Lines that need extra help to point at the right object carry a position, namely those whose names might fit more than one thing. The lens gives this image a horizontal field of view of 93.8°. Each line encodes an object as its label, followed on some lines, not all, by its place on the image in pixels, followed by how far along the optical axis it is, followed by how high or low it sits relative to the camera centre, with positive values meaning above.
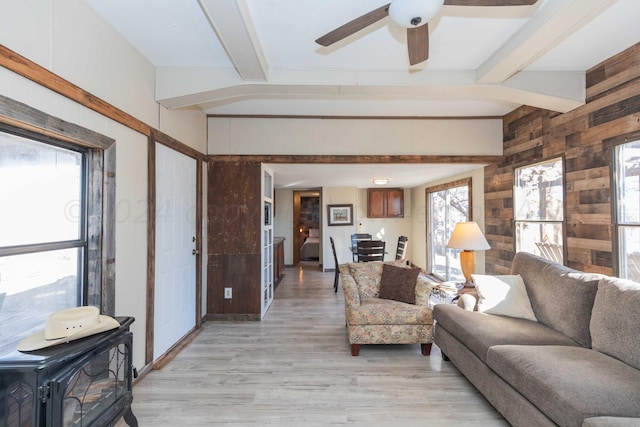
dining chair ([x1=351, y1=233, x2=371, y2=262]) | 6.62 -0.41
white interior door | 2.88 -0.31
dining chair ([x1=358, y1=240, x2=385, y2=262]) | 5.14 -0.52
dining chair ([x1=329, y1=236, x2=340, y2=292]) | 5.38 -1.14
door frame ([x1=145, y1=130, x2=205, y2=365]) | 2.65 -0.17
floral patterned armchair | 2.90 -1.04
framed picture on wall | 7.39 +0.12
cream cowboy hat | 1.41 -0.54
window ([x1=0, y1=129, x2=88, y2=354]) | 1.54 -0.05
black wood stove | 1.29 -0.79
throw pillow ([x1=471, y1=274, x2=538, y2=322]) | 2.57 -0.69
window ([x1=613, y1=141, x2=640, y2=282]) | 2.40 +0.09
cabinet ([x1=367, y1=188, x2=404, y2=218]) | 7.52 +0.40
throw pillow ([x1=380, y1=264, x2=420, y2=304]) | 3.18 -0.71
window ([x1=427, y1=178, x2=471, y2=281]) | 5.26 -0.02
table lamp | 3.38 -0.29
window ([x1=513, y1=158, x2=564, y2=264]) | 3.19 +0.10
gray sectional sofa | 1.46 -0.86
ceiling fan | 1.44 +1.08
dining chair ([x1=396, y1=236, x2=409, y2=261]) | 5.45 -0.55
